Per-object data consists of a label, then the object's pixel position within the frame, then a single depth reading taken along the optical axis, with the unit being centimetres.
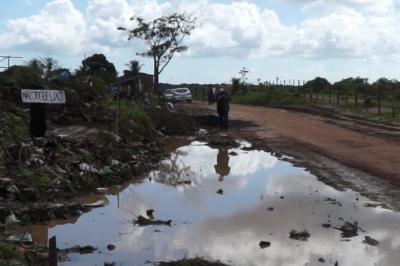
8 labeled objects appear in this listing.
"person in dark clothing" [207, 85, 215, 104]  4314
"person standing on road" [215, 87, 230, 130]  2342
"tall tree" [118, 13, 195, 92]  5381
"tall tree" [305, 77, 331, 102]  5191
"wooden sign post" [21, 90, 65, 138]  1237
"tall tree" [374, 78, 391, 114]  4109
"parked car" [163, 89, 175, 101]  4962
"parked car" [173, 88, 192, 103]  4953
